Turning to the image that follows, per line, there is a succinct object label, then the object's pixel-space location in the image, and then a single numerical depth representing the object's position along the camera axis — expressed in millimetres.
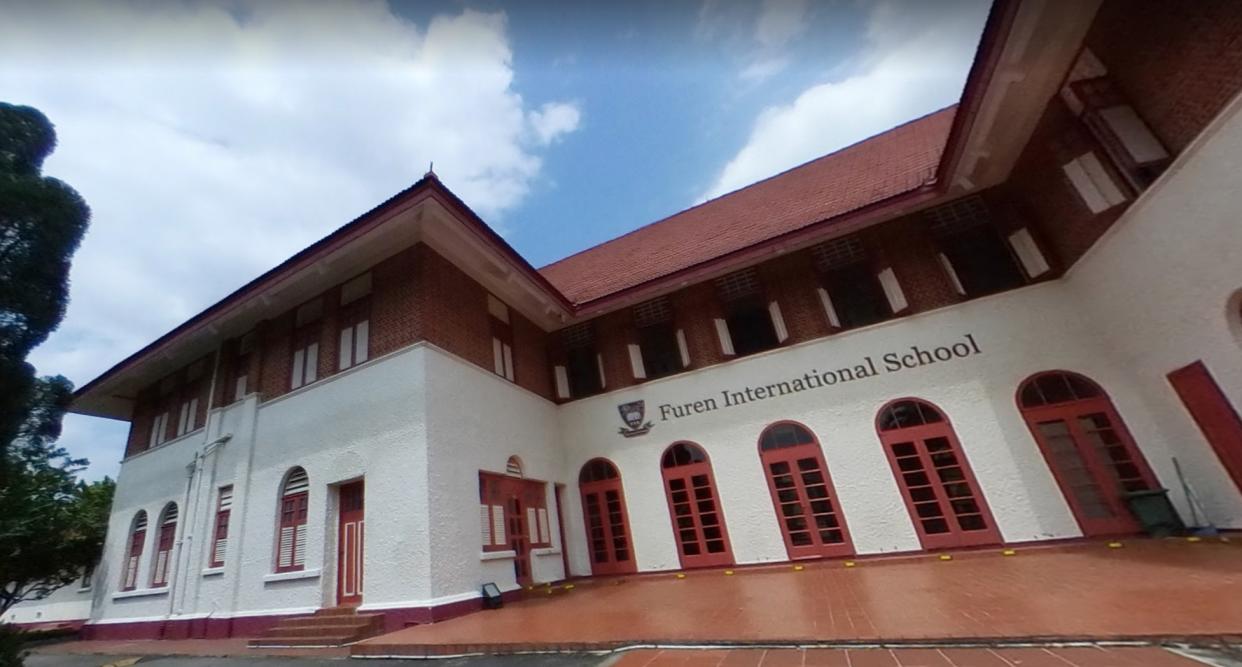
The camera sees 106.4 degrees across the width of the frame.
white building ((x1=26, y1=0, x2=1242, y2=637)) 5512
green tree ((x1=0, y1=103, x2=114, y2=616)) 5355
